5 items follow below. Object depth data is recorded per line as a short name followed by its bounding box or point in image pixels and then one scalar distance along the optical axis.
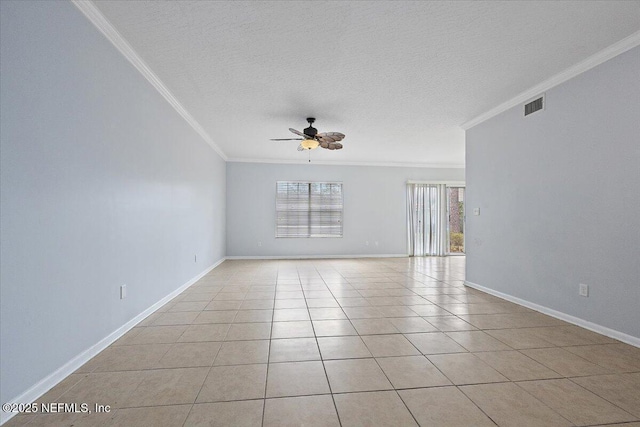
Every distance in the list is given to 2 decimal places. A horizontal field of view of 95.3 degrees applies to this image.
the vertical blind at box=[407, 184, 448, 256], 8.45
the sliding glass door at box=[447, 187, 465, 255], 8.90
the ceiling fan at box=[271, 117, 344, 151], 4.41
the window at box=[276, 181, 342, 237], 8.00
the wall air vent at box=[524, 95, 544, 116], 3.45
